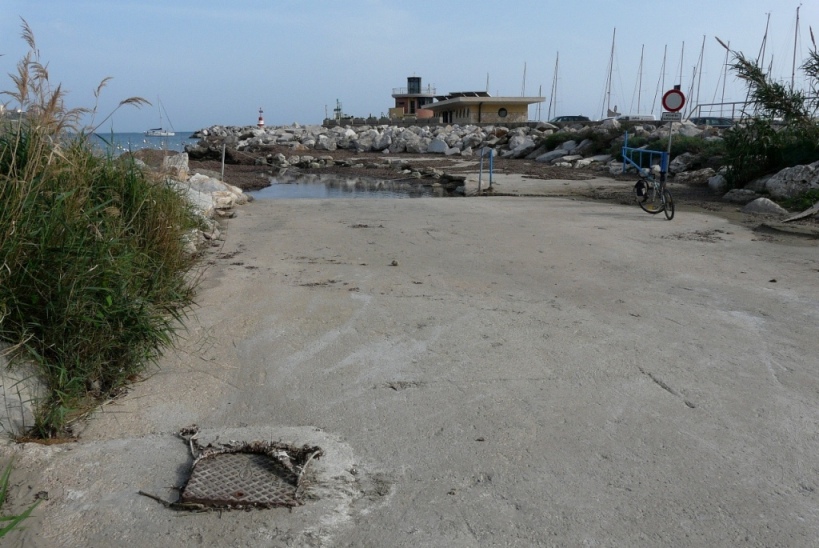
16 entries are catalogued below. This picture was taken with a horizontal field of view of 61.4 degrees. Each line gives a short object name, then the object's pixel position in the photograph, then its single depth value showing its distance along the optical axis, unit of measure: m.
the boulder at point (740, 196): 13.95
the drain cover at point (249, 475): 3.09
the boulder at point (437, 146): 36.06
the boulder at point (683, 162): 19.48
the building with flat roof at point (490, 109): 54.00
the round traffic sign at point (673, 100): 13.79
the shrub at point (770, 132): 13.12
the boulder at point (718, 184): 15.61
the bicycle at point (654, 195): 11.55
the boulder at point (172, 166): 6.26
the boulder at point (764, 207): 12.16
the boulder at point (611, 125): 28.82
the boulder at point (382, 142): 39.80
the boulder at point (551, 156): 27.90
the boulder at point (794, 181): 13.26
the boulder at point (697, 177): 17.48
